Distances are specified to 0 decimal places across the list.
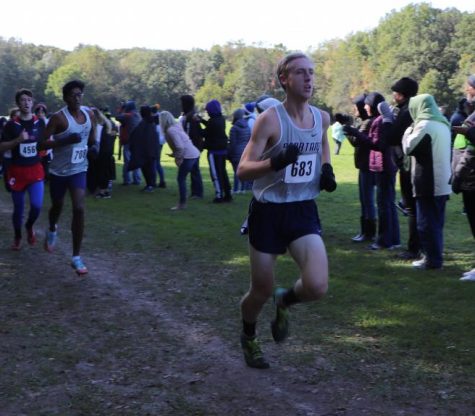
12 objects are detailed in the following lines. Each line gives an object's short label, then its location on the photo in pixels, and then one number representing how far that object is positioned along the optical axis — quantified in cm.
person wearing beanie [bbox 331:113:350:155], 2873
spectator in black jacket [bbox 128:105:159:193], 1599
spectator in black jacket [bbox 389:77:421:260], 805
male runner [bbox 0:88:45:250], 880
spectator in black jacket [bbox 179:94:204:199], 1502
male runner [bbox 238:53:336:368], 450
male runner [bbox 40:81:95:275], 754
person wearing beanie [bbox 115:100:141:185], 1722
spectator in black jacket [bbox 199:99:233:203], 1433
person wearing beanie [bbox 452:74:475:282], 682
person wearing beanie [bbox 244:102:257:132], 1493
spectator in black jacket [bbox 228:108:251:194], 1457
